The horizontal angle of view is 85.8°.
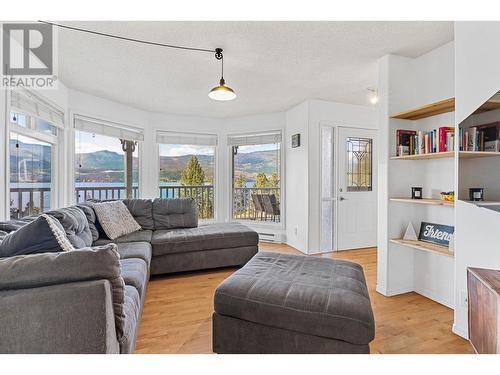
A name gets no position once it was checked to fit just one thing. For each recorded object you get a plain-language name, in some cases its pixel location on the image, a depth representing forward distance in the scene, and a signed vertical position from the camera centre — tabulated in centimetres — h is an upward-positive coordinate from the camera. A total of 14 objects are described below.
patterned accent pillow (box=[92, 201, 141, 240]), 308 -40
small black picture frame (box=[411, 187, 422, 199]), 256 -6
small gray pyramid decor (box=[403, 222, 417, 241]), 261 -46
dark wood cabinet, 114 -57
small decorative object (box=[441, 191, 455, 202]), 223 -8
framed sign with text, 237 -43
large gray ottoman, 143 -72
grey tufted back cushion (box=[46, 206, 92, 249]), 219 -35
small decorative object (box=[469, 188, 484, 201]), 166 -5
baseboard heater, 480 -93
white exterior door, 428 -3
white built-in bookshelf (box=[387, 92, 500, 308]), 240 -12
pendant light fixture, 249 +87
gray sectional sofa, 104 -48
